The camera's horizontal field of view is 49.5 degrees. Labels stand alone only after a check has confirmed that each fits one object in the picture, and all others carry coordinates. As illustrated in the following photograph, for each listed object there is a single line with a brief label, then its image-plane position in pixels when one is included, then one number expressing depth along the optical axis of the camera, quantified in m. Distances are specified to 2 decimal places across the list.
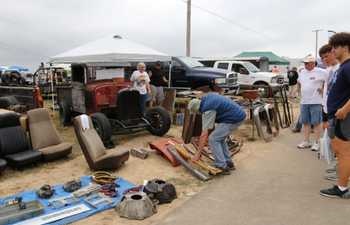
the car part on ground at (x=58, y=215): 4.35
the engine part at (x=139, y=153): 7.41
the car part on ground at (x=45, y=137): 7.21
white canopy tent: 10.90
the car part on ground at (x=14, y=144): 6.67
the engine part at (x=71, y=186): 5.46
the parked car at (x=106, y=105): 9.10
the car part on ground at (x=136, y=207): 4.54
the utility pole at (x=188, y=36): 22.89
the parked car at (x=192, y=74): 16.55
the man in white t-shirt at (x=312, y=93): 7.64
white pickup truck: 20.00
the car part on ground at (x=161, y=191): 5.08
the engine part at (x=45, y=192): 5.19
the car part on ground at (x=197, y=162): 6.15
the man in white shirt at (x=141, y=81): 10.58
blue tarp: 4.51
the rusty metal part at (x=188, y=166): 6.04
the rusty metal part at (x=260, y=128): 9.33
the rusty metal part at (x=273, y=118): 10.01
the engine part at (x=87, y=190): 5.20
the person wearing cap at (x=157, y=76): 14.14
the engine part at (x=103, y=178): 5.82
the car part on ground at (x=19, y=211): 4.34
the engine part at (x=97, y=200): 4.92
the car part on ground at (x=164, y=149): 6.90
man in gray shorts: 4.66
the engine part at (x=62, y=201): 4.86
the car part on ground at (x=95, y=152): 6.44
